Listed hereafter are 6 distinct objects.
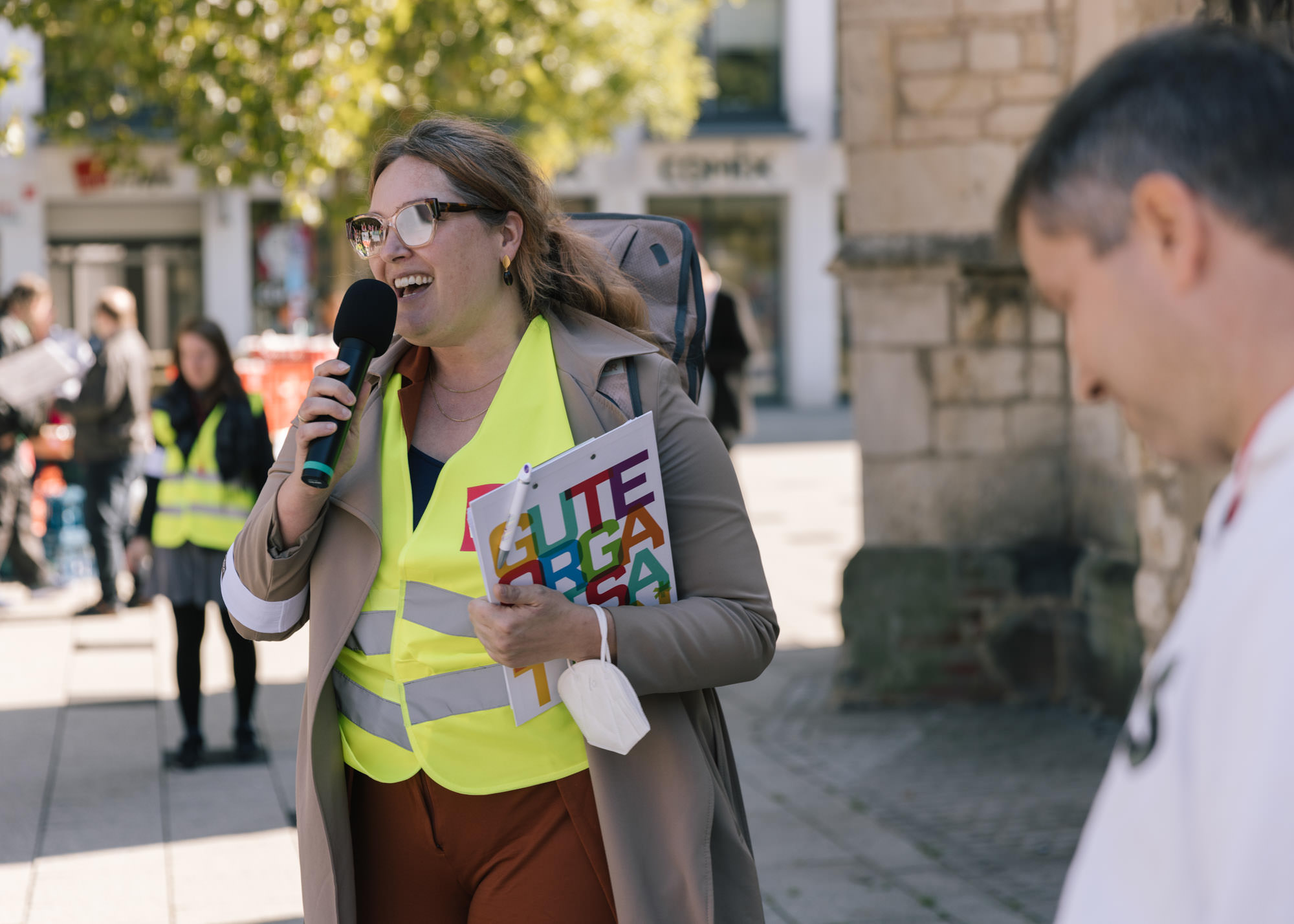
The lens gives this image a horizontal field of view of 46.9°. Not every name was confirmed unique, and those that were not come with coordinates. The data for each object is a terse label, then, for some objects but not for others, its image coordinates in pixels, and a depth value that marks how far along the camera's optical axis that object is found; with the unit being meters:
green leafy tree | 10.18
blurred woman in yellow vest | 6.38
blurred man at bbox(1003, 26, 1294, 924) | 0.86
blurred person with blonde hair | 9.67
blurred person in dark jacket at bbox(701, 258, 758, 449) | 8.16
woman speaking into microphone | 2.25
